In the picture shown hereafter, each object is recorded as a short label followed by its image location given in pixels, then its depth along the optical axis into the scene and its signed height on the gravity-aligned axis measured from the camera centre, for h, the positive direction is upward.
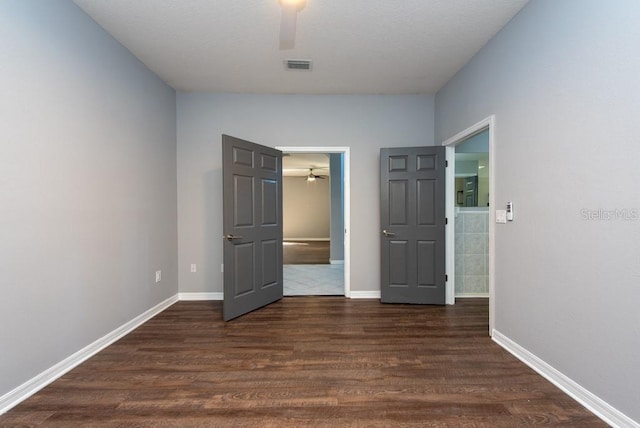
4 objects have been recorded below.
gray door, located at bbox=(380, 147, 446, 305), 3.71 -0.19
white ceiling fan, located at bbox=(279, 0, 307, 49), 2.08 +1.44
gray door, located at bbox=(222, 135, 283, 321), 3.24 -0.18
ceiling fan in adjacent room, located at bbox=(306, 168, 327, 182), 10.87 +1.33
